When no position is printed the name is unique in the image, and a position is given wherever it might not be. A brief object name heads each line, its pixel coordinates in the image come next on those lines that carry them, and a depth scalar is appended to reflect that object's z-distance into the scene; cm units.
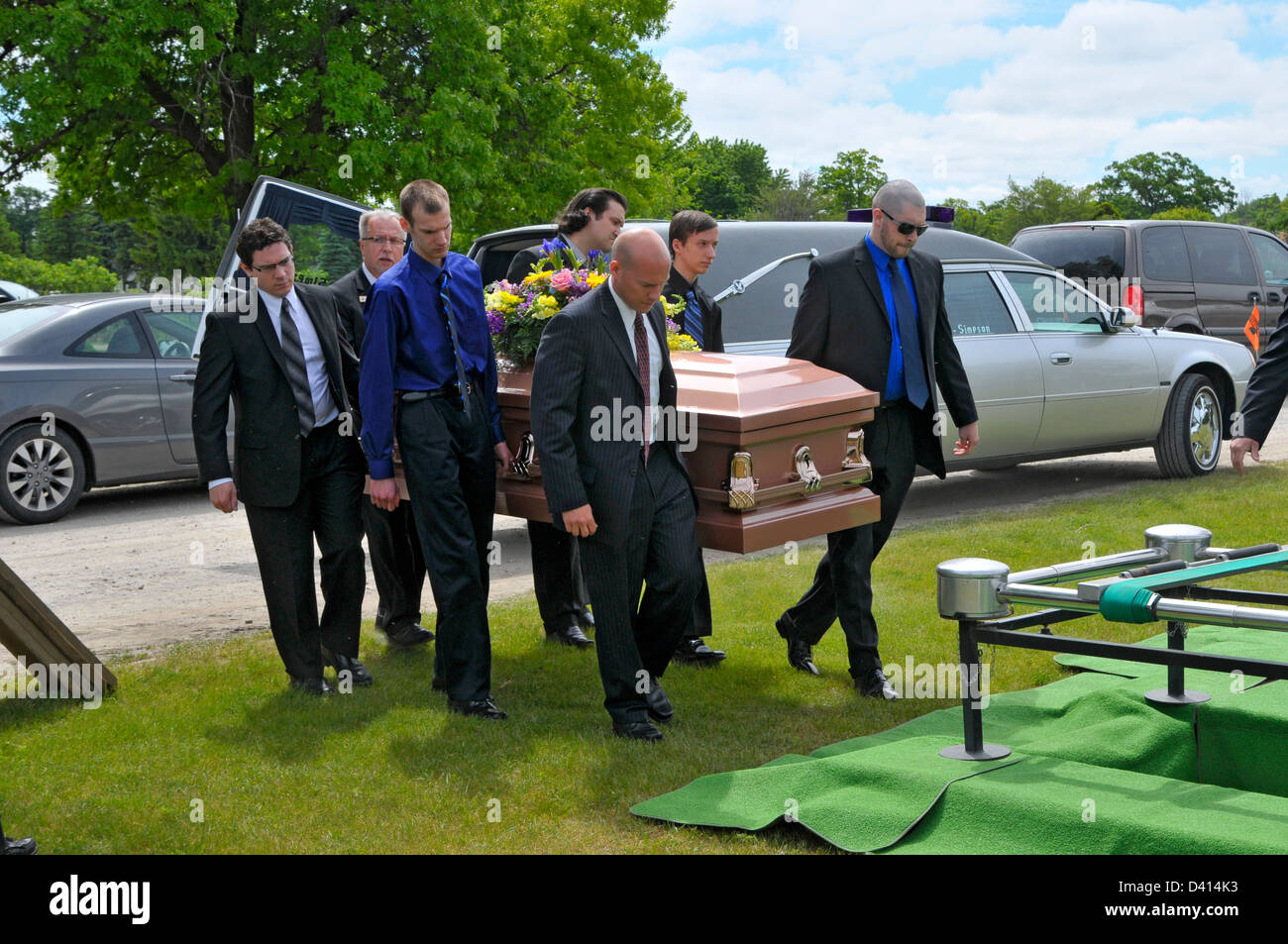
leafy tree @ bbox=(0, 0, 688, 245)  1812
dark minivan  1441
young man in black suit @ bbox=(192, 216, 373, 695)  535
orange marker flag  1486
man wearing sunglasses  532
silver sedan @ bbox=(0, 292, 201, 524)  955
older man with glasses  621
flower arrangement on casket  559
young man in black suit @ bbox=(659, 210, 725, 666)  597
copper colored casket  482
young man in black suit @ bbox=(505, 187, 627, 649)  595
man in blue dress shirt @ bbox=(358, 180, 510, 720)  504
